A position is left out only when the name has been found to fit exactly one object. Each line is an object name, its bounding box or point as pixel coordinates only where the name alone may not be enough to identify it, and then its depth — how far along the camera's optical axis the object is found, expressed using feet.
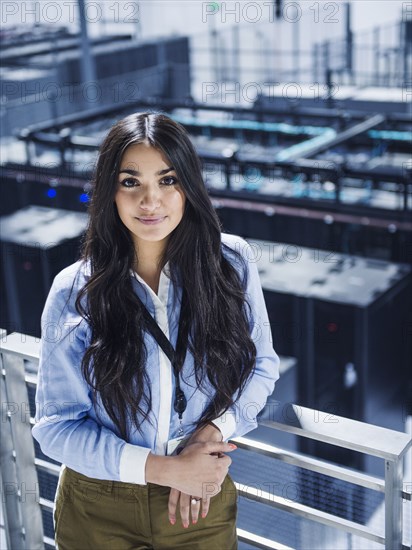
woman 3.37
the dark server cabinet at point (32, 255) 14.49
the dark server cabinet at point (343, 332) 12.64
